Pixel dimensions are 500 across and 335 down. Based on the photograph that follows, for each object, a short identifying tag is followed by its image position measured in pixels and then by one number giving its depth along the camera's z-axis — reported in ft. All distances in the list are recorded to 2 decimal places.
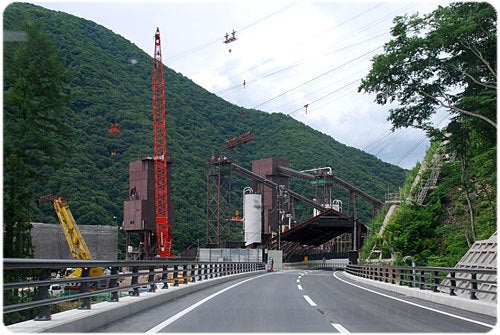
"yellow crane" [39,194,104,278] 194.99
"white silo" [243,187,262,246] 327.47
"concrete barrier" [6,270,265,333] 27.30
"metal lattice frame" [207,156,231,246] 332.19
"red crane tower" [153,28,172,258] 309.63
